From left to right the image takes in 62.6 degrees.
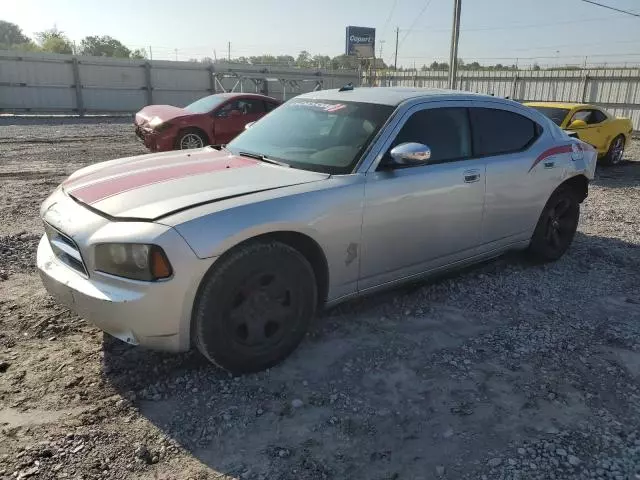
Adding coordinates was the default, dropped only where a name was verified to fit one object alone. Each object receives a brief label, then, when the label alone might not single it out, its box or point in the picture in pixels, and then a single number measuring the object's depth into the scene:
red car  10.91
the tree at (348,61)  47.16
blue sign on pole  49.94
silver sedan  2.73
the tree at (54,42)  56.44
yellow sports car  10.73
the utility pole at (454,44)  17.69
